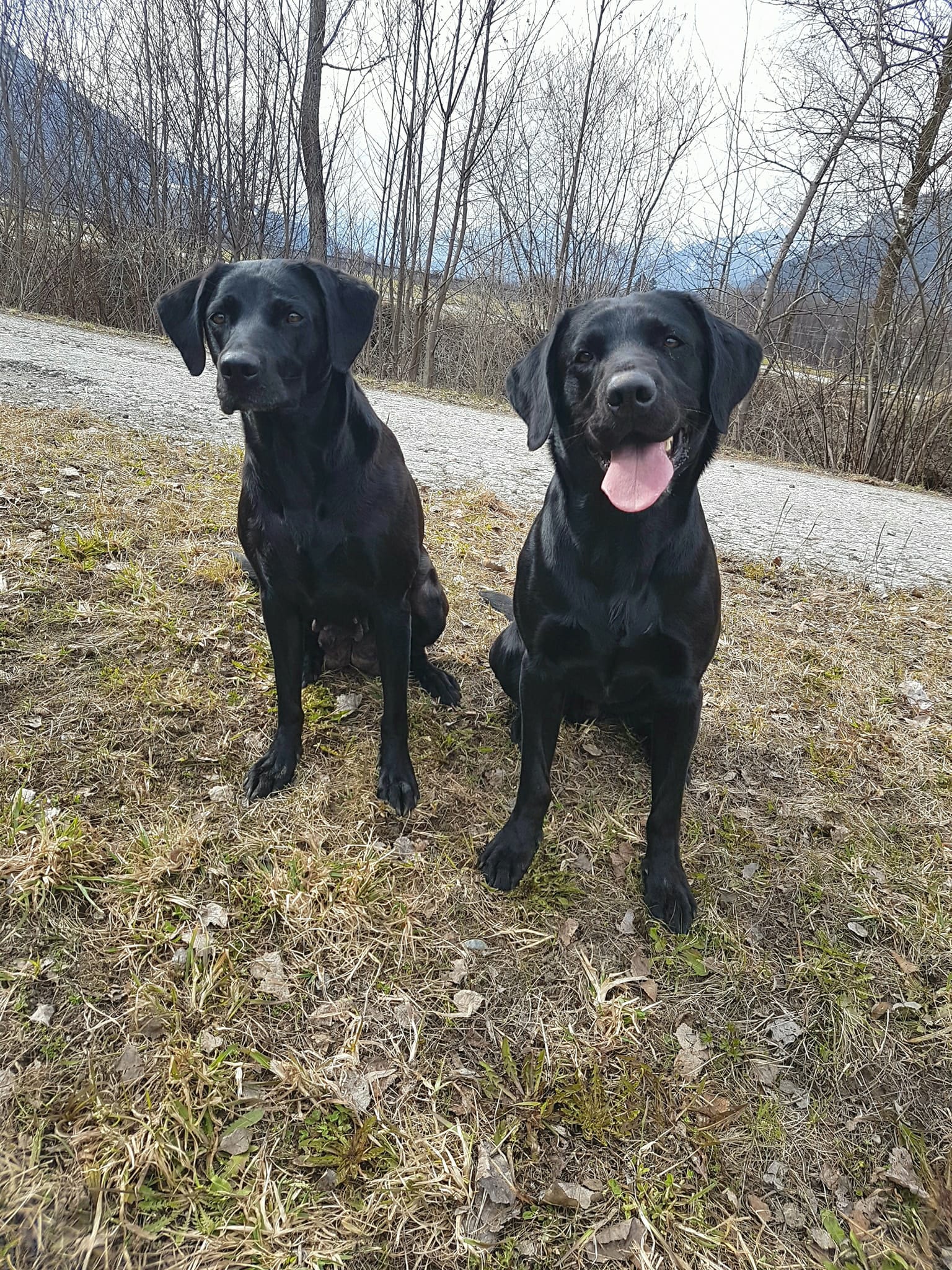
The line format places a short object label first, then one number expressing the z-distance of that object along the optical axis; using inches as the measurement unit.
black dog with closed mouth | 78.7
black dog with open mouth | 70.2
